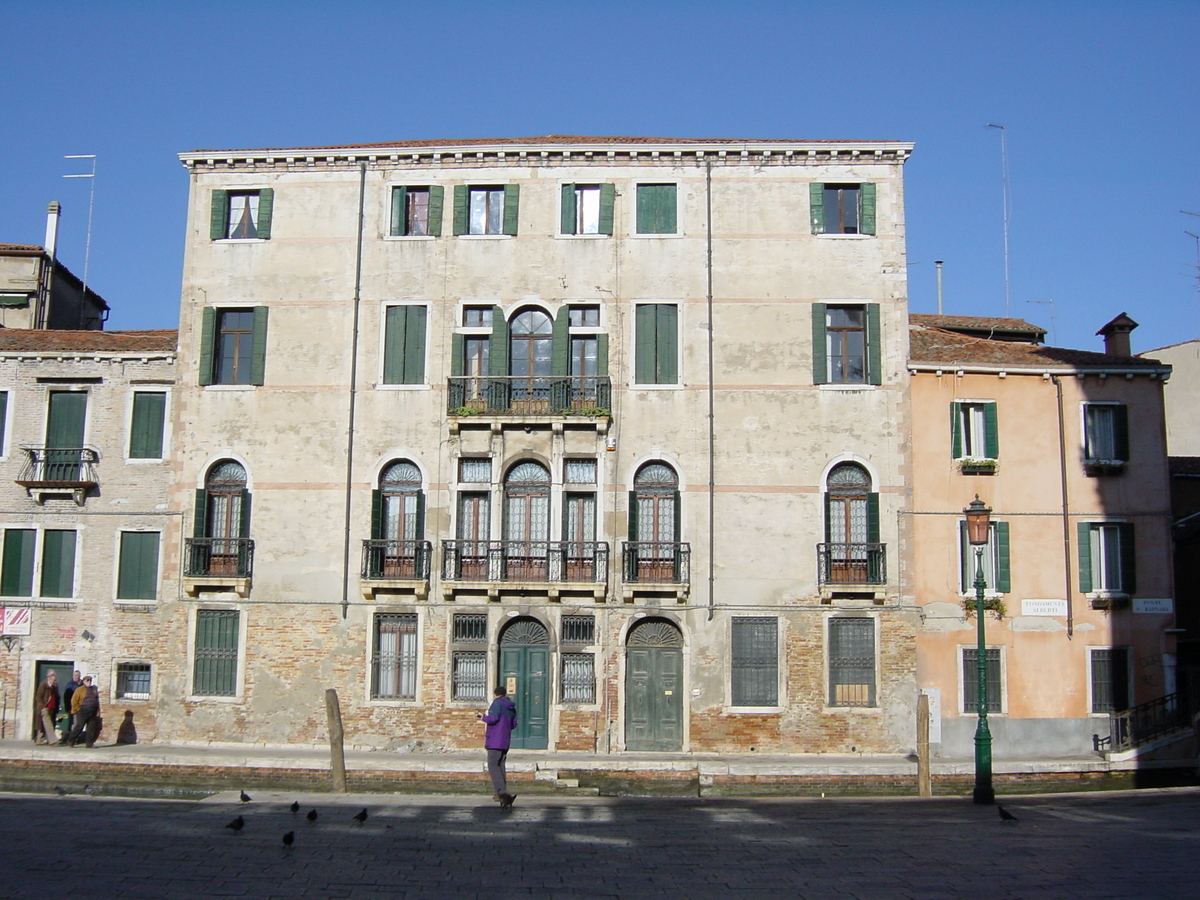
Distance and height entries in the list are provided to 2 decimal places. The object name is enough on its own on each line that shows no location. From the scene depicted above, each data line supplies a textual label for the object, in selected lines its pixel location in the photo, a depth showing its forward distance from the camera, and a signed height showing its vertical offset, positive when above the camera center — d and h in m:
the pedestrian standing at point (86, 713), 25.47 -2.58
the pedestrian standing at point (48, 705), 26.12 -2.49
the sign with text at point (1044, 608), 26.61 +0.06
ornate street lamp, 19.62 -1.29
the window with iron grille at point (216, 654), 26.77 -1.31
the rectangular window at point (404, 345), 27.36 +6.05
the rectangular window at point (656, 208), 27.48 +9.41
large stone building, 26.20 +3.64
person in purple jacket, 18.12 -2.11
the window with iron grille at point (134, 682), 27.22 -2.01
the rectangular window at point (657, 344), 27.05 +6.09
